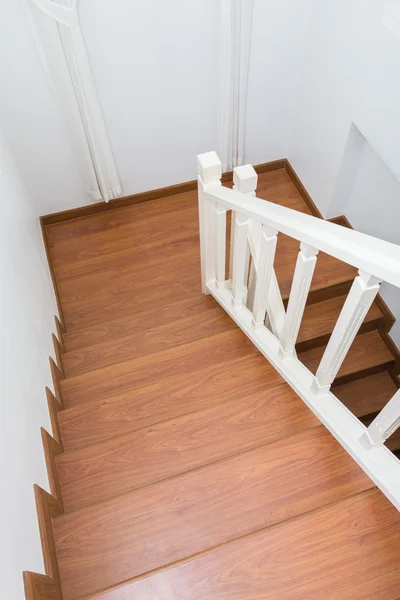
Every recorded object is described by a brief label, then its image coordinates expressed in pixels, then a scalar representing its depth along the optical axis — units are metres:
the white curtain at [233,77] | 2.57
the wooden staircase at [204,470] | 1.41
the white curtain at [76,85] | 2.31
